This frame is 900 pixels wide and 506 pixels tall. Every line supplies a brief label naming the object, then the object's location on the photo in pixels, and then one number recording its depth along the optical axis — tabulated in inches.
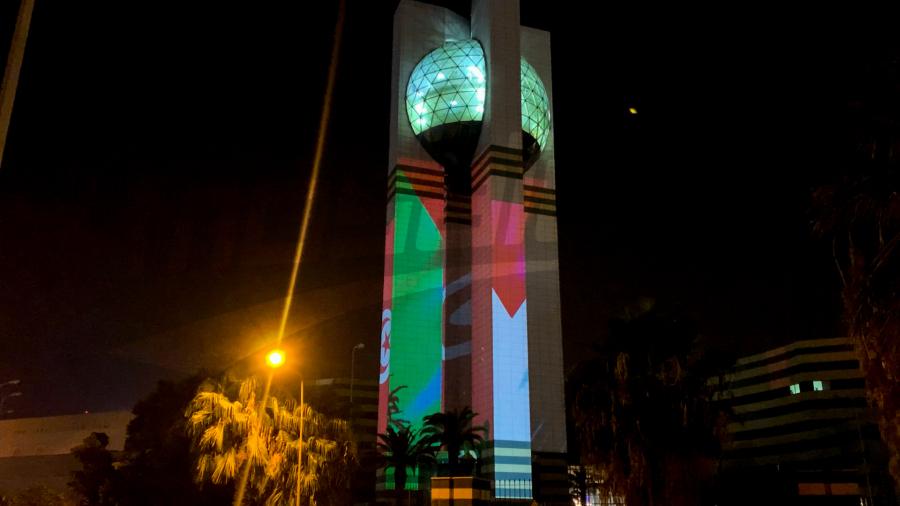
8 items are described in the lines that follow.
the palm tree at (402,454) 1926.7
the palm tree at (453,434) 1913.1
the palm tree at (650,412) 921.5
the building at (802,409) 3814.0
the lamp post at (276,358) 857.7
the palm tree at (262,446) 944.3
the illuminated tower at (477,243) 2172.7
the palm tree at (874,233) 426.6
